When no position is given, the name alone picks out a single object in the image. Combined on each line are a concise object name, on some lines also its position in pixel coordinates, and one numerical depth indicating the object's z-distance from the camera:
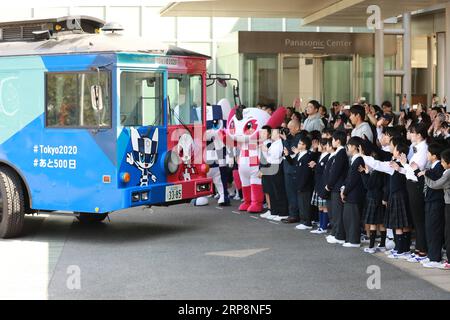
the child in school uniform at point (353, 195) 11.02
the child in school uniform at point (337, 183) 11.45
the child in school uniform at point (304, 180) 12.84
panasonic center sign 20.61
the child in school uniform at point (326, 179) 11.66
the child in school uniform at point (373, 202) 10.81
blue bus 11.21
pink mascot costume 14.77
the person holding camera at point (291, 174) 13.52
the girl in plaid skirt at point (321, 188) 12.12
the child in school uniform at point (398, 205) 10.28
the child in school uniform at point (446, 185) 9.45
